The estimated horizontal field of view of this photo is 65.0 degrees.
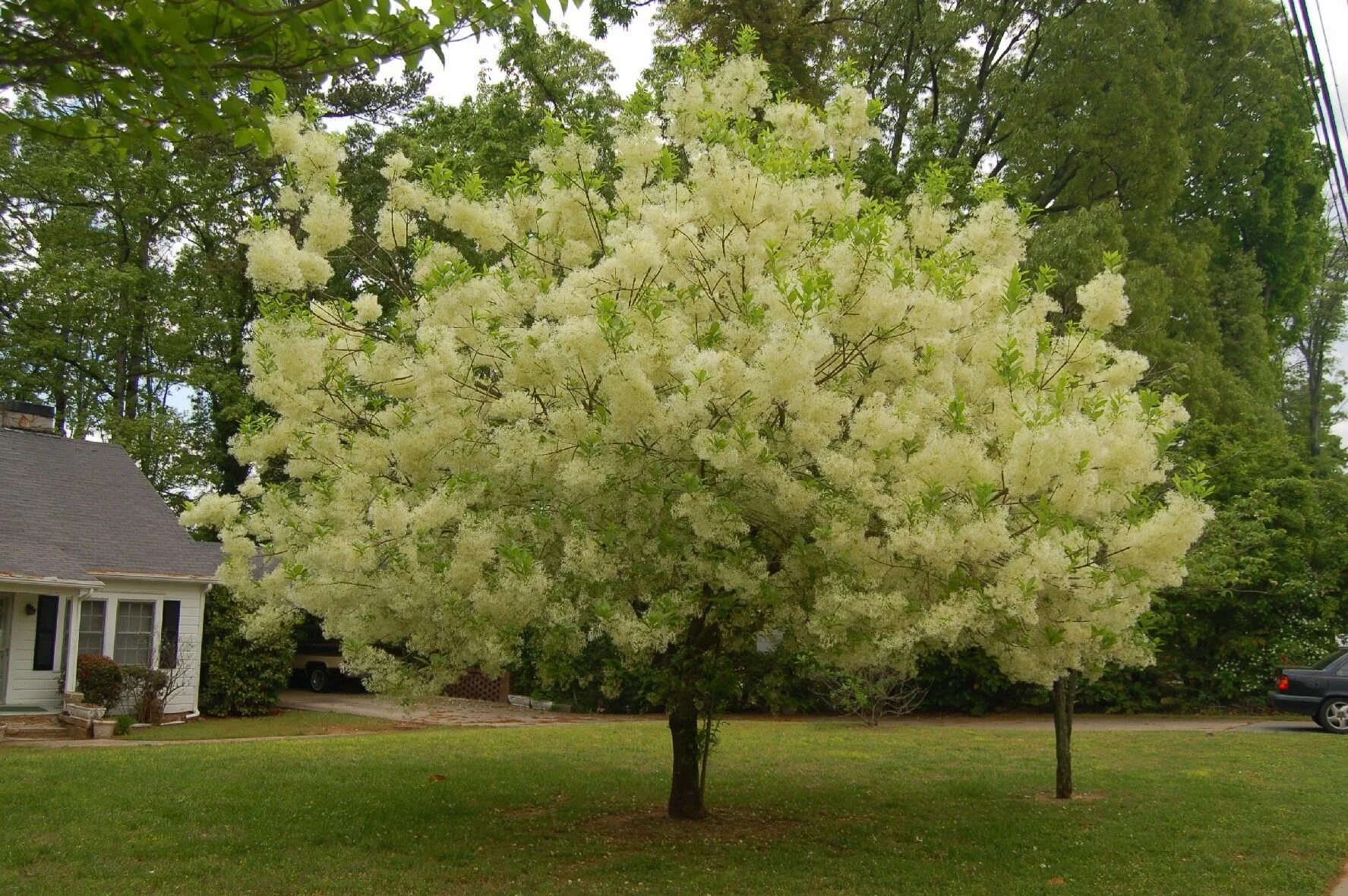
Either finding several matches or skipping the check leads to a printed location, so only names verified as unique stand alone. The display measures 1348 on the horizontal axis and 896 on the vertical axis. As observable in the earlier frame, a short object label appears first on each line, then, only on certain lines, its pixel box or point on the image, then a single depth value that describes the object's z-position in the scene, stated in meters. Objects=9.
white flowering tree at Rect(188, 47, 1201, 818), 6.36
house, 17.02
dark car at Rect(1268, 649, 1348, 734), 16.52
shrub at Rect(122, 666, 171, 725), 17.91
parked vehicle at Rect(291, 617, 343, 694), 27.38
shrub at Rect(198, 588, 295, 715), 20.22
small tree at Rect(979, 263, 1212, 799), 6.07
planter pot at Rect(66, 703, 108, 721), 16.52
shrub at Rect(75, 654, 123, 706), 17.33
